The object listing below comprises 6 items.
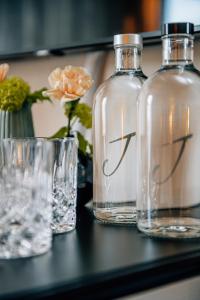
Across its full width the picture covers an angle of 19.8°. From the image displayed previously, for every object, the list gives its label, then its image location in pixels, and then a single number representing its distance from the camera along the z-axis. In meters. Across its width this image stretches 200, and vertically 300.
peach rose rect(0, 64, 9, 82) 1.07
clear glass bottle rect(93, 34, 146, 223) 0.85
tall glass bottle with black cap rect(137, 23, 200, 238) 0.75
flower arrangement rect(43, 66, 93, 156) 0.95
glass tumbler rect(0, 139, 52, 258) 0.65
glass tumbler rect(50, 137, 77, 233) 0.79
